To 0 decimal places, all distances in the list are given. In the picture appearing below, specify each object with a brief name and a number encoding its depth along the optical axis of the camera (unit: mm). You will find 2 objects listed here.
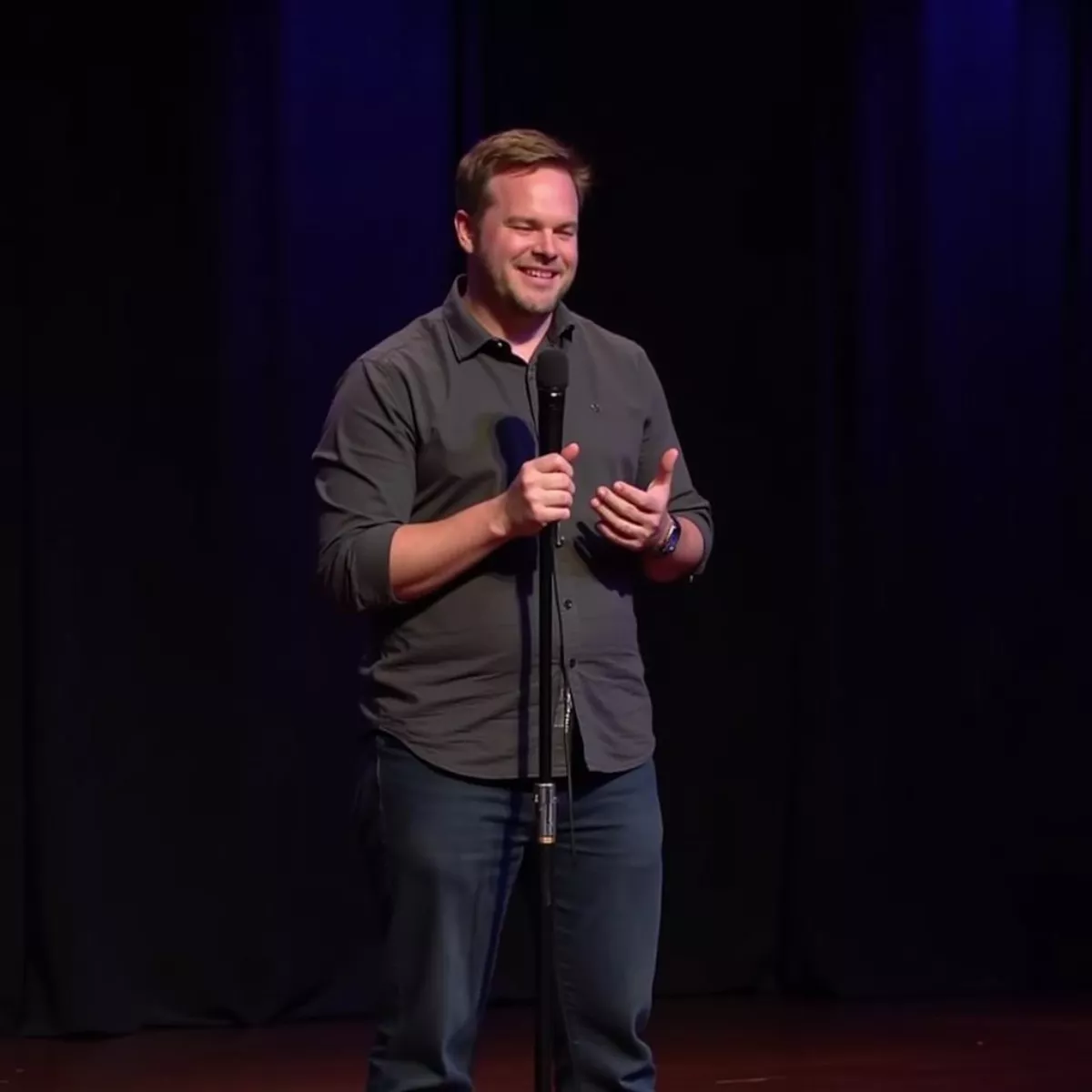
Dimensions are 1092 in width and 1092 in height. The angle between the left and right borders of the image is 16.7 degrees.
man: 4340
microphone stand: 4039
